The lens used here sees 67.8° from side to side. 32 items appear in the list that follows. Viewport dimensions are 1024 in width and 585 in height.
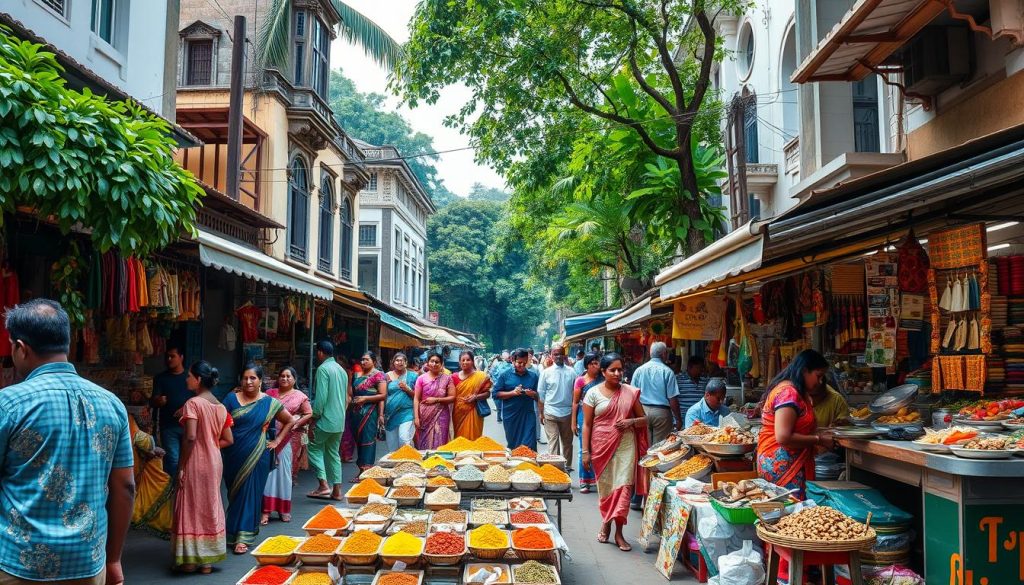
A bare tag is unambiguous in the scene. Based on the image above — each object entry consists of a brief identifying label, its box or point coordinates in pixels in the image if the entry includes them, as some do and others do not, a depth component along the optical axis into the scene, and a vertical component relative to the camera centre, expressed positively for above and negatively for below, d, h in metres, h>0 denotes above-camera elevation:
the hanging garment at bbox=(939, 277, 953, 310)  5.92 +0.27
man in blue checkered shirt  3.23 -0.60
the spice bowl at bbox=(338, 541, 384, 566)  5.35 -1.60
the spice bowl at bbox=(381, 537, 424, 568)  5.35 -1.61
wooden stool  4.75 -1.43
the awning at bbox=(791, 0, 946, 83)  7.68 +3.25
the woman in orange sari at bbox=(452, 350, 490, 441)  10.84 -0.93
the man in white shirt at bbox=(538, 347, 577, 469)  12.52 -1.21
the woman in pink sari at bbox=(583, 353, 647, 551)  8.27 -1.20
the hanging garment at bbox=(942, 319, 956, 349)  6.04 -0.02
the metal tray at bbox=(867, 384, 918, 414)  6.40 -0.57
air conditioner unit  8.44 +3.11
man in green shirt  10.66 -1.27
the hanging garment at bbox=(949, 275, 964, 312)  5.80 +0.27
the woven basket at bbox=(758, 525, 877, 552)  4.66 -1.30
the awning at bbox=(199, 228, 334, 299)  7.37 +0.70
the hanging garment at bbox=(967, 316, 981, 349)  5.82 -0.01
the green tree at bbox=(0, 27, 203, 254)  4.92 +1.16
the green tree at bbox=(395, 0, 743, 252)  13.73 +4.87
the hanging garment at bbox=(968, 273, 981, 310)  5.68 +0.29
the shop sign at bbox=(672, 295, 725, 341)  10.99 +0.20
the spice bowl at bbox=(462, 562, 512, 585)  5.30 -1.71
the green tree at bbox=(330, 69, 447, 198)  70.81 +19.84
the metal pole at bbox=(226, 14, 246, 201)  14.30 +4.26
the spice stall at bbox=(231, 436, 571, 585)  5.37 -1.57
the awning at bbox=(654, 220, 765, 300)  5.71 +0.61
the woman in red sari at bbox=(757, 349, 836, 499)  6.00 -0.75
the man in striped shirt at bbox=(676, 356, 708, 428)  11.90 -0.84
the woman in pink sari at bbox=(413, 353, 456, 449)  10.70 -1.08
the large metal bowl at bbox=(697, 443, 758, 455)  7.28 -1.11
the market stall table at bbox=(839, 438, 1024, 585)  4.41 -1.09
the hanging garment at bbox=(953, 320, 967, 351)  5.94 -0.02
